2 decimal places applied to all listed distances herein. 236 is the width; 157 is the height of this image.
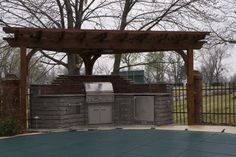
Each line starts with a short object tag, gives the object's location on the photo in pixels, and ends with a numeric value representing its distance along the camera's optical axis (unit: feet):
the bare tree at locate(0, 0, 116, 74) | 67.87
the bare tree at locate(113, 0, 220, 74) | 68.49
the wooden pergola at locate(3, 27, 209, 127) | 42.55
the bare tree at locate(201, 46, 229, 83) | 229.35
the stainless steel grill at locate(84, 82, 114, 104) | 46.98
